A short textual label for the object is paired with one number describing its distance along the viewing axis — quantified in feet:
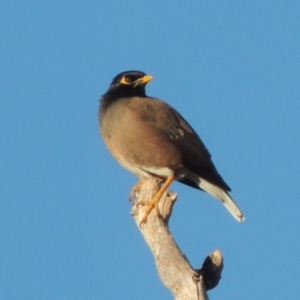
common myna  57.93
